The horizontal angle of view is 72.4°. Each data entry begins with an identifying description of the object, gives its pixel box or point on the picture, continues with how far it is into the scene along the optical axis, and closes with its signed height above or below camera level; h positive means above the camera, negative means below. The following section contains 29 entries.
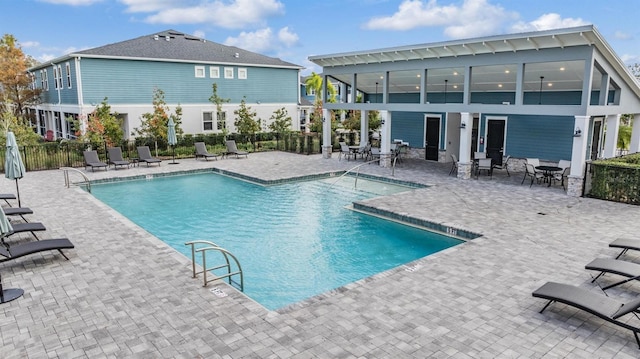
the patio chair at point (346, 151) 21.92 -1.33
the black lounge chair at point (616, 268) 6.78 -2.27
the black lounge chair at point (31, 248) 7.69 -2.27
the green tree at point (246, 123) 26.22 +0.08
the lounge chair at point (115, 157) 19.46 -1.48
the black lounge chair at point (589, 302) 5.47 -2.35
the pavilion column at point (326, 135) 22.58 -0.55
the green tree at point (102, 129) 20.44 -0.23
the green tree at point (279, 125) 27.61 -0.04
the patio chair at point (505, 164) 17.32 -1.62
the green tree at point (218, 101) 26.49 +1.42
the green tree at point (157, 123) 22.98 +0.06
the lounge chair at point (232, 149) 23.50 -1.35
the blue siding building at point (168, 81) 24.00 +2.65
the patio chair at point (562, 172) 15.34 -1.67
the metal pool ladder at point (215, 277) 7.23 -2.61
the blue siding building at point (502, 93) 13.80 +1.33
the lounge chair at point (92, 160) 18.78 -1.56
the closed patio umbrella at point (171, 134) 21.42 -0.48
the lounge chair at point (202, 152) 22.50 -1.43
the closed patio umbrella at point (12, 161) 10.47 -0.88
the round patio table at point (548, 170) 15.10 -1.56
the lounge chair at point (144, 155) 20.45 -1.46
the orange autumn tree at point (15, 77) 32.38 +3.50
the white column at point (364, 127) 23.79 -0.14
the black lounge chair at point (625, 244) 8.02 -2.21
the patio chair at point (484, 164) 16.56 -1.49
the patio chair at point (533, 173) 15.29 -1.72
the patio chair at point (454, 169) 17.25 -1.87
